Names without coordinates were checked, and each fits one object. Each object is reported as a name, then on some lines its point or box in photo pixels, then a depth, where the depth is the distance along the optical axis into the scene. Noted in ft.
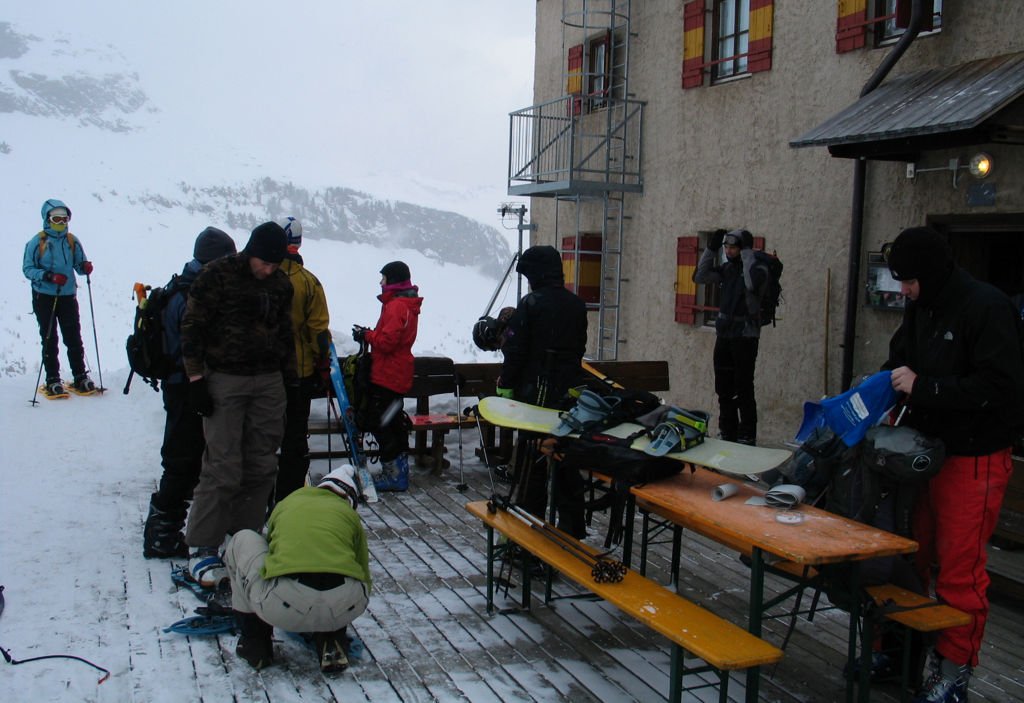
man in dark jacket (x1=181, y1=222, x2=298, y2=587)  16.80
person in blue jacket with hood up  33.83
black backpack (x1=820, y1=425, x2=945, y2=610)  12.55
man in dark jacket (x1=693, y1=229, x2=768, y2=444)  27.14
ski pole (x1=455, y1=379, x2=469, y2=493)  25.22
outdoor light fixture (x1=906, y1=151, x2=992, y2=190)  23.58
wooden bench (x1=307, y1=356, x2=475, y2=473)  26.58
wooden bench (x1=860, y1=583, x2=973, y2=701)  12.12
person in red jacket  24.23
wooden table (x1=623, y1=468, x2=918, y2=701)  11.30
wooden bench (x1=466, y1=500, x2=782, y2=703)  10.96
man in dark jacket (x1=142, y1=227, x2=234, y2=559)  18.54
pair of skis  23.30
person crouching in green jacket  12.88
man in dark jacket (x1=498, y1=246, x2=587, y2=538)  18.12
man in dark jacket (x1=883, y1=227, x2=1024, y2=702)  12.36
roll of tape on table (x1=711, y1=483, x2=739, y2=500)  13.57
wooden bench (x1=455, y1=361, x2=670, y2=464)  27.07
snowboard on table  13.76
